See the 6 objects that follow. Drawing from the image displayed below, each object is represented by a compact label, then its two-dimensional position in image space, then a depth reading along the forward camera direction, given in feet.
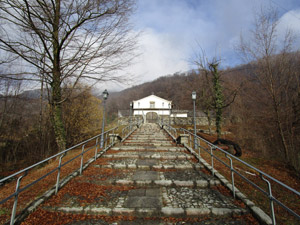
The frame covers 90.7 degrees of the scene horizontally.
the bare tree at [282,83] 29.60
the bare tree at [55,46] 19.31
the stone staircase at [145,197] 9.32
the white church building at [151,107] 120.98
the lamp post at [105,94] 28.77
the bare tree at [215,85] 44.61
